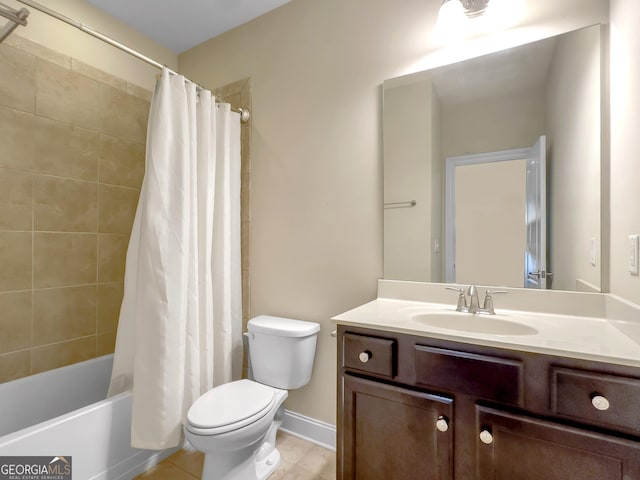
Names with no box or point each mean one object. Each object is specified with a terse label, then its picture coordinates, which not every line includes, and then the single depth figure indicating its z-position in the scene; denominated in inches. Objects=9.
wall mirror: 49.2
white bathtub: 50.0
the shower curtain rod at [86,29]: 49.5
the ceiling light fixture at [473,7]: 54.3
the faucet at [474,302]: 52.4
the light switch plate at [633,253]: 37.3
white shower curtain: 58.5
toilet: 51.0
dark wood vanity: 31.8
